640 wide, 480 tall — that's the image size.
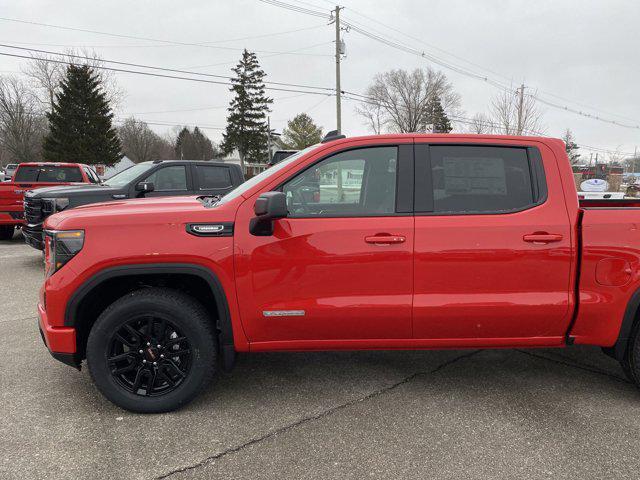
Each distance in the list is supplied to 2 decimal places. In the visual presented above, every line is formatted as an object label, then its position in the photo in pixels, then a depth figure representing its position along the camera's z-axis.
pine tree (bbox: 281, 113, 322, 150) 85.44
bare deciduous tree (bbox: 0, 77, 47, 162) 49.56
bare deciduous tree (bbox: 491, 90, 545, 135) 31.77
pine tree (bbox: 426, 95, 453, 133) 52.31
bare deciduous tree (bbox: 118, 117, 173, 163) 75.48
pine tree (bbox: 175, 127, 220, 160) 96.44
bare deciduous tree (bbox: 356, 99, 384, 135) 53.11
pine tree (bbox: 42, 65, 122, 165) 39.69
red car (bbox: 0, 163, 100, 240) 9.85
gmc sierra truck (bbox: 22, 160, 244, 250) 7.27
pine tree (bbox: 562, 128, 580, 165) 63.46
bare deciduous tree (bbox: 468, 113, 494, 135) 35.08
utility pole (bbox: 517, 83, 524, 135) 30.18
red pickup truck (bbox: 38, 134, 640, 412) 2.94
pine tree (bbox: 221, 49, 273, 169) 63.22
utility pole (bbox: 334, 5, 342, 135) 25.05
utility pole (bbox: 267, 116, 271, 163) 60.39
